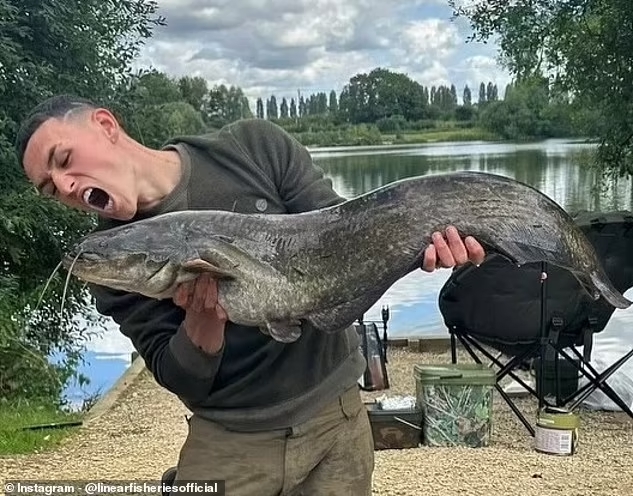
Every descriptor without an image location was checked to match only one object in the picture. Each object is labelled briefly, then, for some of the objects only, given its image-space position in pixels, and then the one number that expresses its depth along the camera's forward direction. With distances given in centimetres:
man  219
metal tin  529
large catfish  215
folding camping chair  566
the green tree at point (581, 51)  1178
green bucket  560
